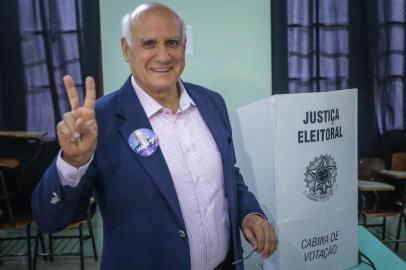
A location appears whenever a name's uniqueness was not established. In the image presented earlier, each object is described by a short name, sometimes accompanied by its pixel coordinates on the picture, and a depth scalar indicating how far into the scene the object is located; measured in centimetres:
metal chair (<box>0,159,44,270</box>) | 242
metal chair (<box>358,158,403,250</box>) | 288
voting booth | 121
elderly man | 83
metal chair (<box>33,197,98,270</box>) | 262
